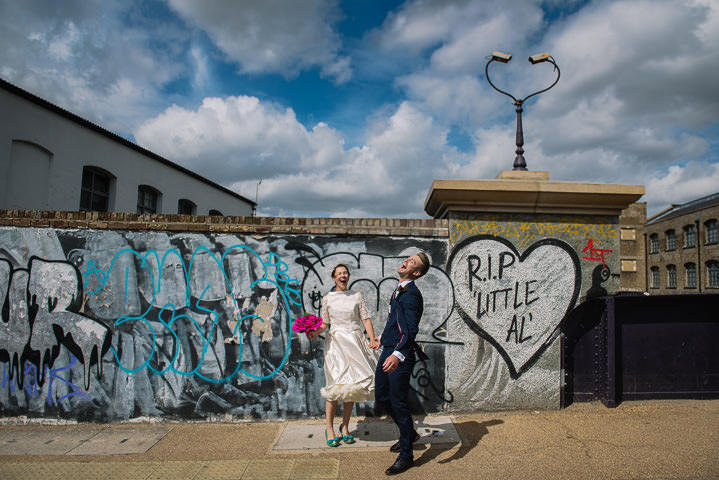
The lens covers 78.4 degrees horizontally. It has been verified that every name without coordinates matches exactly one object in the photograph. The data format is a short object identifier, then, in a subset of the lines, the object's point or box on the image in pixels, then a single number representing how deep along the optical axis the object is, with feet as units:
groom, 11.65
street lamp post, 18.08
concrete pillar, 16.38
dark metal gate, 16.84
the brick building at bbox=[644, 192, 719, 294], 99.35
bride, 12.88
